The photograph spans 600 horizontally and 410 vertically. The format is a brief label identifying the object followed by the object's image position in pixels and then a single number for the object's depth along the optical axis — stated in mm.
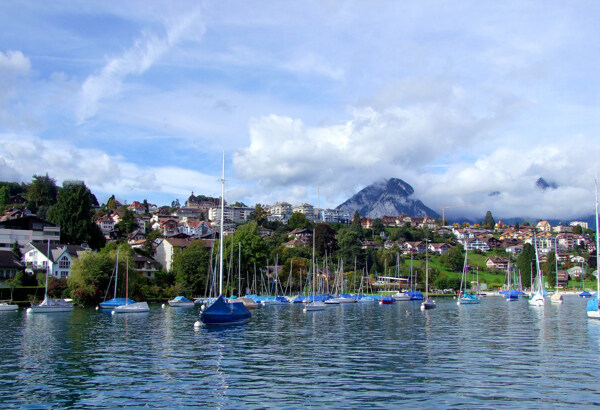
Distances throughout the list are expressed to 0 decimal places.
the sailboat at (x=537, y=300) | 92100
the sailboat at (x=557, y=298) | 109162
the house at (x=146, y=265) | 115738
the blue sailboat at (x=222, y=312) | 51312
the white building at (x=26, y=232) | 119188
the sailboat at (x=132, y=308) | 72812
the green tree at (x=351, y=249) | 162250
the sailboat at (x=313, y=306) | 78188
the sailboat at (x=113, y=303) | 81562
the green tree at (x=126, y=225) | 181588
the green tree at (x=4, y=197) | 188662
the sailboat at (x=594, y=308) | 59028
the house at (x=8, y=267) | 97188
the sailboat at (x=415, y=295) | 125438
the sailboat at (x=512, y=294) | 131638
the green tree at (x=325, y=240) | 175375
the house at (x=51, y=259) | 104625
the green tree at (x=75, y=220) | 123375
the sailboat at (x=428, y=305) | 84475
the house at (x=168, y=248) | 134500
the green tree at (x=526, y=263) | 175500
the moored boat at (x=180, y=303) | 89375
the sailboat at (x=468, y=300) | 103312
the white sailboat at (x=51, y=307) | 72312
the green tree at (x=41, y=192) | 186750
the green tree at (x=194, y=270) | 109688
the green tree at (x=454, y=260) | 190250
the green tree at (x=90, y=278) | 88425
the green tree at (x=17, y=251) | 107375
